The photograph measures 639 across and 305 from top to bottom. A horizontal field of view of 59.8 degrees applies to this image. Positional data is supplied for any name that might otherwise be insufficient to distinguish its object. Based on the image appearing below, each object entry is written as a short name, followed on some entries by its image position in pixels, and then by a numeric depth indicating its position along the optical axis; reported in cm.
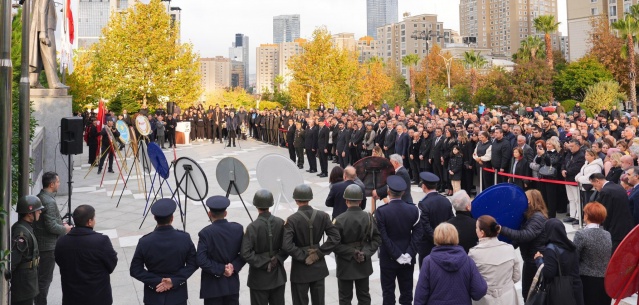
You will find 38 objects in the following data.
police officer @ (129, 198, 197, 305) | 515
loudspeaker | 990
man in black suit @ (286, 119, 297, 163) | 2103
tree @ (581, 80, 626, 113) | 3334
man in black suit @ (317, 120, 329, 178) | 1827
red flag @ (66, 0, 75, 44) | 1545
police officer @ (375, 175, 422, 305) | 625
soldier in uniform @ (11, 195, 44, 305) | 547
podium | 2972
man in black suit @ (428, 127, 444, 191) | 1477
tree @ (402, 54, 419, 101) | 9038
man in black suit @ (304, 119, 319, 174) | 1917
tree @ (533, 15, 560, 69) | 6444
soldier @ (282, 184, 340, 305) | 573
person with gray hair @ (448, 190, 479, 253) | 583
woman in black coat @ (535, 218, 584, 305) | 493
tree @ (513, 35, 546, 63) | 6362
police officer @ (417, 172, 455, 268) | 650
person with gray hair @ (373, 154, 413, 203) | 824
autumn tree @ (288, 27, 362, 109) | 4491
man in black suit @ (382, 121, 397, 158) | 1683
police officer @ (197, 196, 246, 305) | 540
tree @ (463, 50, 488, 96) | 6009
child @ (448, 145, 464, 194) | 1395
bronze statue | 1399
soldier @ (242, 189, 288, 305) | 550
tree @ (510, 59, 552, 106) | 3884
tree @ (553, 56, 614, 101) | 4397
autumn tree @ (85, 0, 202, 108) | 3684
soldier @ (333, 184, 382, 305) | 596
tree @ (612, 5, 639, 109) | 4684
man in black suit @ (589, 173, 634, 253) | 688
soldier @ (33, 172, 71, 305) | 636
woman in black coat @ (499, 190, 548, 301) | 581
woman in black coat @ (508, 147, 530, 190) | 1197
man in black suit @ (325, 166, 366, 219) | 771
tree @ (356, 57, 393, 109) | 6049
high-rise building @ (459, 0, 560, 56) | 18850
